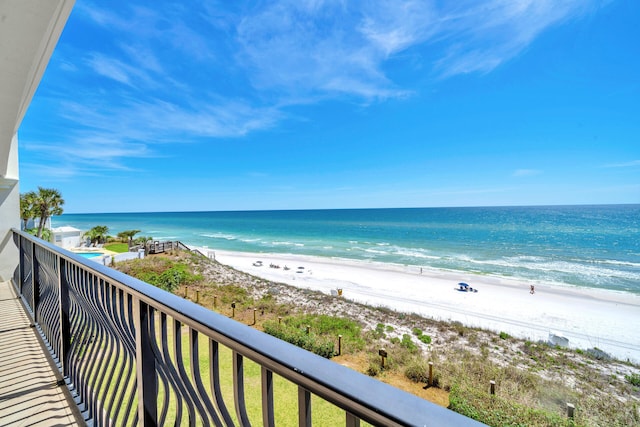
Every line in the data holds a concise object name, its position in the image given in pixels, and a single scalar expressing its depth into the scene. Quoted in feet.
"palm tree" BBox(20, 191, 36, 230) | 52.95
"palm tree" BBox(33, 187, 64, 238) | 55.47
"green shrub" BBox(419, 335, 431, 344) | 28.58
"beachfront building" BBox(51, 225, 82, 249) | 64.75
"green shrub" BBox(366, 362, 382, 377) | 21.58
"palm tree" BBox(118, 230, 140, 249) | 89.57
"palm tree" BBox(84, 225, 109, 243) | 75.57
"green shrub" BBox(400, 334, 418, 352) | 26.73
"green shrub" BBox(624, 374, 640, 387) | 23.37
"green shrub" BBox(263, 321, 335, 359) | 23.40
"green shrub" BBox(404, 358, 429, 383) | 21.23
